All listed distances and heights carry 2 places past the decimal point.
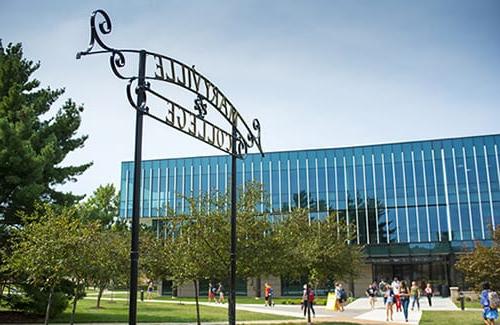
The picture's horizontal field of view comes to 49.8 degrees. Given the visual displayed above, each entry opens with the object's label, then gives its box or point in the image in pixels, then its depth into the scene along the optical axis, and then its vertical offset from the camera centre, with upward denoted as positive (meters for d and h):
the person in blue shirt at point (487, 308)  16.33 -0.95
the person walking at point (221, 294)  40.60 -1.10
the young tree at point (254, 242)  16.73 +1.13
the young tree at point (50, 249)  16.39 +0.96
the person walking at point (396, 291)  26.41 -0.66
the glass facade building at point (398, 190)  50.41 +8.51
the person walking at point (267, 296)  35.92 -1.18
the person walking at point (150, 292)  49.18 -1.23
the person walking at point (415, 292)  29.50 -0.81
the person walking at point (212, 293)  43.00 -1.08
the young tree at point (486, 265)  25.73 +0.52
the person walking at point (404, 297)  23.38 -0.88
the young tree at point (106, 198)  41.16 +6.43
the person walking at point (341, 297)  30.47 -1.08
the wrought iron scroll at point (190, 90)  7.73 +3.37
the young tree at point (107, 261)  17.50 +0.67
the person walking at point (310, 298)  22.92 -0.87
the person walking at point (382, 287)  39.54 -0.75
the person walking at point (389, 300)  23.89 -1.00
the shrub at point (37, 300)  22.83 -0.79
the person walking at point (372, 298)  33.22 -1.25
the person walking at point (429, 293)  33.58 -1.00
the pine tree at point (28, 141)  21.05 +5.87
